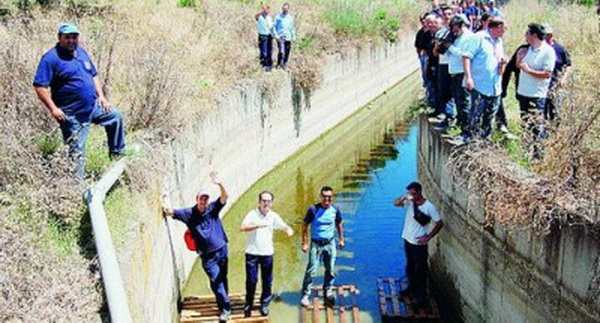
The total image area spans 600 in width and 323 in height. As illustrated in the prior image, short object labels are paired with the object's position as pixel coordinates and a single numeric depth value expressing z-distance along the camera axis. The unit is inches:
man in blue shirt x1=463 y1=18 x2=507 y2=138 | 348.2
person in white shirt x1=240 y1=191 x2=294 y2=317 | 355.9
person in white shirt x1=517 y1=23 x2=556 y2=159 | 333.1
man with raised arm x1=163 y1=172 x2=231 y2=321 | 344.8
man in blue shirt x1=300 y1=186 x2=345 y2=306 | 369.1
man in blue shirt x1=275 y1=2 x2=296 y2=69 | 657.0
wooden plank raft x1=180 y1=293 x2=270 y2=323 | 364.2
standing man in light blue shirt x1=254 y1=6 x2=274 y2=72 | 639.8
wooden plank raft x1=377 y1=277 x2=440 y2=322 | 374.6
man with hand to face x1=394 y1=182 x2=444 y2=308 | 374.6
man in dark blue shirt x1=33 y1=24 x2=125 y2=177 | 272.8
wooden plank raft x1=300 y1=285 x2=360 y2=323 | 378.3
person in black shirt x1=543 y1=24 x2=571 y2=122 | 347.3
